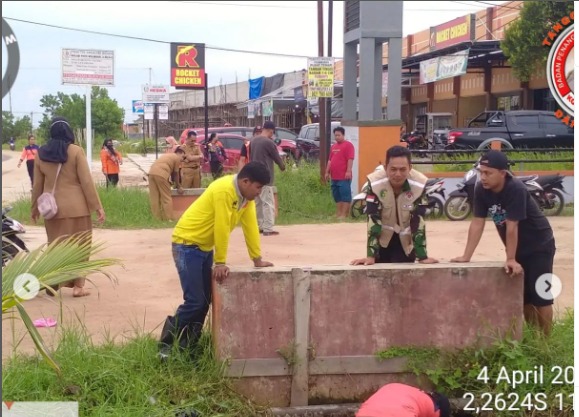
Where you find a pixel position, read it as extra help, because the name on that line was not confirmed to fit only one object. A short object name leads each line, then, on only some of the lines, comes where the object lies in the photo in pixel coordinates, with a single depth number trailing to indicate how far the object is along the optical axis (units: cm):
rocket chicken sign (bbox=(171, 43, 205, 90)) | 2036
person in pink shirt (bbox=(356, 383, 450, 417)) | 378
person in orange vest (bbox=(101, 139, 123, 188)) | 1684
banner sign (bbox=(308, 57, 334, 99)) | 1623
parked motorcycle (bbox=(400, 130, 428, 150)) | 2262
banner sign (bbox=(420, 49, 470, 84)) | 2164
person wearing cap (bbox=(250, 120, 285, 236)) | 1102
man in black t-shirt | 520
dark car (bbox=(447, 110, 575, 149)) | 1997
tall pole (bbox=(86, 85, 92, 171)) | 1492
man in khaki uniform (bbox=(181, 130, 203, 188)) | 1405
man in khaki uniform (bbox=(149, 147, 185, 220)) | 1230
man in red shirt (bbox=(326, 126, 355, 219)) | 1266
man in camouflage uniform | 531
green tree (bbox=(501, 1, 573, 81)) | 1600
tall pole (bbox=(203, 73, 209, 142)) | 1930
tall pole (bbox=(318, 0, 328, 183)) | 1588
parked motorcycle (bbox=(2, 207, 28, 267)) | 725
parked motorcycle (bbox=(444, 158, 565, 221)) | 1303
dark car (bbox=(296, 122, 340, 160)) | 2288
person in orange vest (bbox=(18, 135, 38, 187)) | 1890
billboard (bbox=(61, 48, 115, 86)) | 1574
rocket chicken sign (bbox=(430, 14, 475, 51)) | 2422
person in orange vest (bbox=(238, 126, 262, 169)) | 1198
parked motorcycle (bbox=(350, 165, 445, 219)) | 1330
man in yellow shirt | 493
